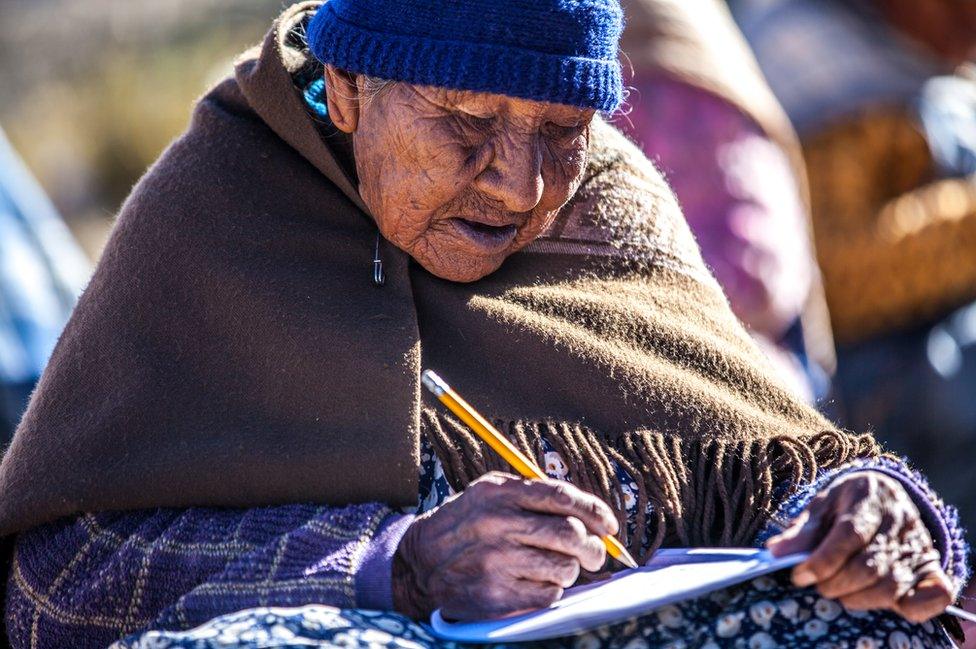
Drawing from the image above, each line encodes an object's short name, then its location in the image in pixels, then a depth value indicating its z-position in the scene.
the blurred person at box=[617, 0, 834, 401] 10.11
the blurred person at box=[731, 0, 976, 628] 11.29
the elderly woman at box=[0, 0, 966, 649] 4.65
